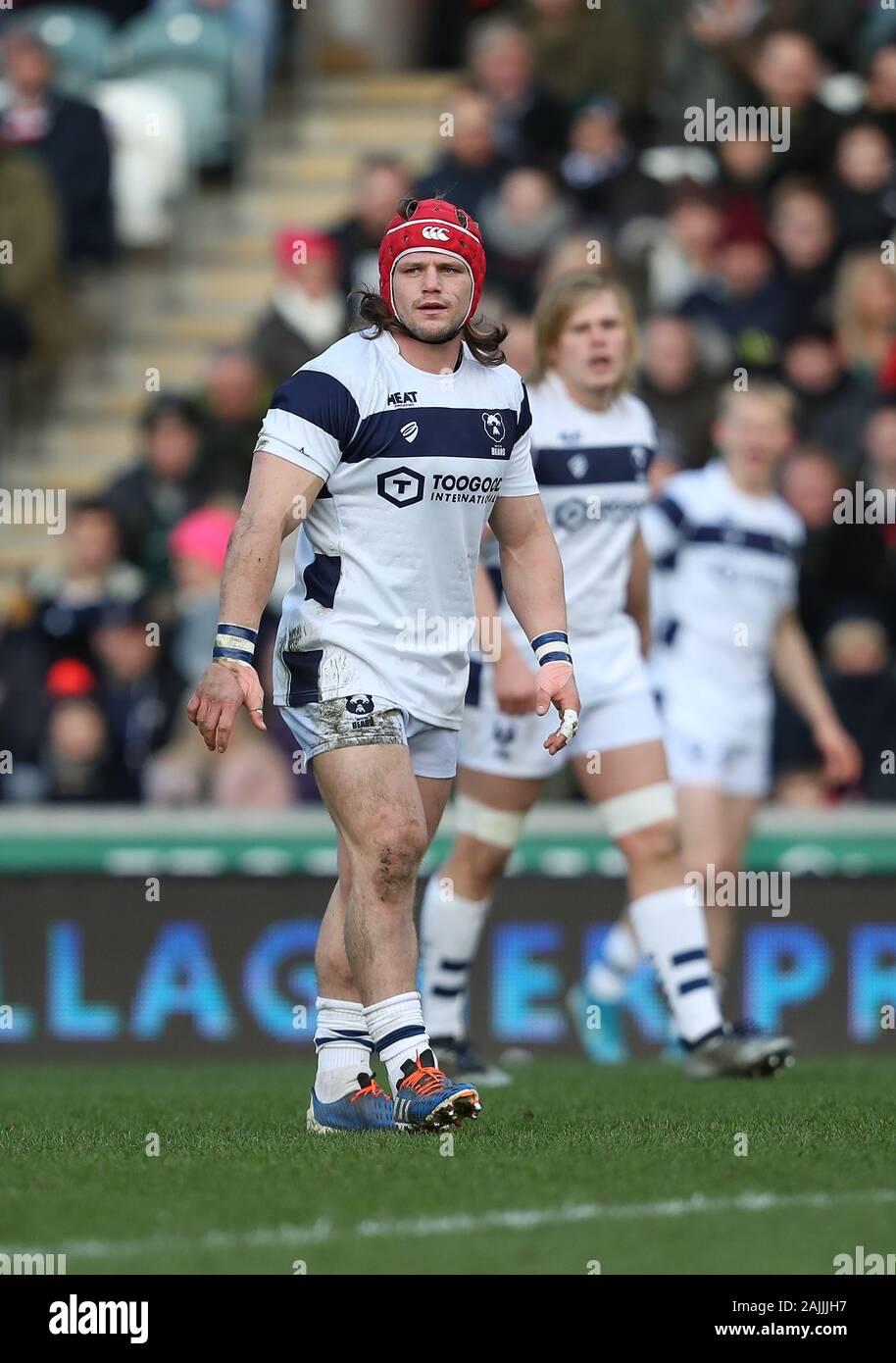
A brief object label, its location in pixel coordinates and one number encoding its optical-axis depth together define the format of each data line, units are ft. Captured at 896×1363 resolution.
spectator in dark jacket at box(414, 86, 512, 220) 46.34
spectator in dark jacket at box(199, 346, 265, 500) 43.50
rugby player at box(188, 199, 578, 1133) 20.15
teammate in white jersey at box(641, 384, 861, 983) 34.40
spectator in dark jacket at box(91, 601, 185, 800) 39.93
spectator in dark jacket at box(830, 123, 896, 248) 44.01
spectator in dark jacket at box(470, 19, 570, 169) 48.03
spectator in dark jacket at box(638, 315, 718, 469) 40.98
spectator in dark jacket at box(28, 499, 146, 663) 41.63
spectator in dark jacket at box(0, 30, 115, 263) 49.83
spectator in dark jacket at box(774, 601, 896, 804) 38.50
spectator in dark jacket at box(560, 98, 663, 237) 45.85
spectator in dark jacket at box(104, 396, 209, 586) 43.11
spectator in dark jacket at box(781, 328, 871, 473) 41.42
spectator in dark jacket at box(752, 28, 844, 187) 45.60
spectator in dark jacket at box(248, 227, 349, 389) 44.68
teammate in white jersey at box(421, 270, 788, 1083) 26.91
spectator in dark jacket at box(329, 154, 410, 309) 45.42
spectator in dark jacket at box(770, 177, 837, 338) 43.80
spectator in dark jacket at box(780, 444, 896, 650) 39.75
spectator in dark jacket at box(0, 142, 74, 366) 48.80
